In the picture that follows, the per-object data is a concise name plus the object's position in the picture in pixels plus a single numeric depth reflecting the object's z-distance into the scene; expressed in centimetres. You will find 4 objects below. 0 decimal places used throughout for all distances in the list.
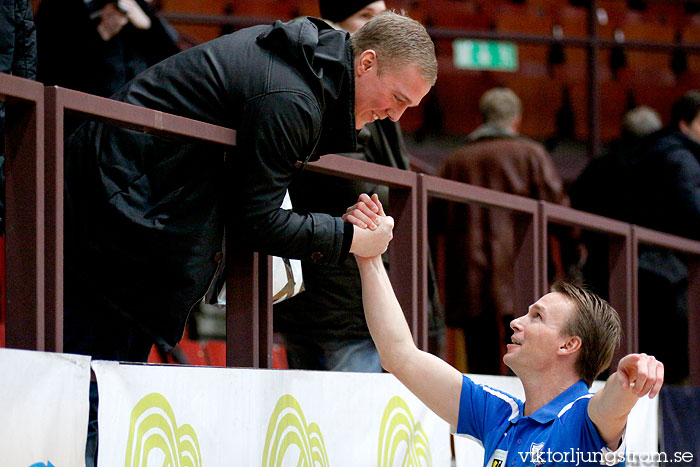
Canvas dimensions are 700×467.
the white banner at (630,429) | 745
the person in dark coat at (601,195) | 1034
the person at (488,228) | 1039
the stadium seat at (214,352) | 1098
